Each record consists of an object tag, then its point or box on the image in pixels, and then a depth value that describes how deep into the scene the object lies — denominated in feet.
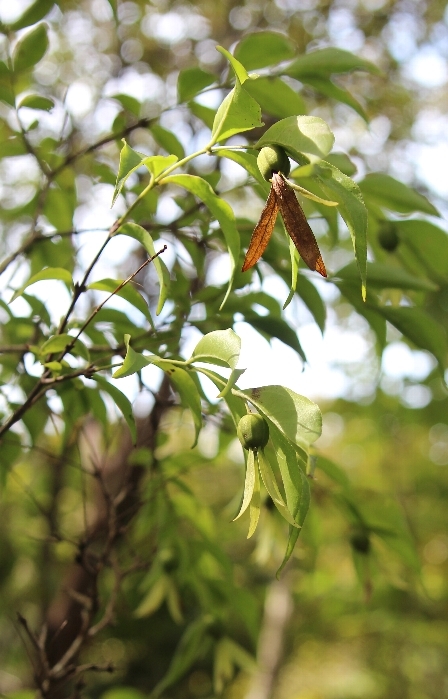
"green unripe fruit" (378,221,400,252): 2.05
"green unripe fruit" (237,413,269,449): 1.10
